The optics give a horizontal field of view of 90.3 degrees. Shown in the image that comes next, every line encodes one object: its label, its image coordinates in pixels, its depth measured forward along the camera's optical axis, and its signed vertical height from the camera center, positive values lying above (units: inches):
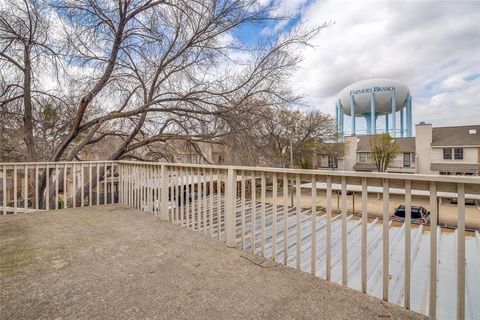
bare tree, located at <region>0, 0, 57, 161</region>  201.2 +100.8
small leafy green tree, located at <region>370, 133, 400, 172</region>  774.5 +30.8
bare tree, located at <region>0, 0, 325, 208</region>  208.8 +93.6
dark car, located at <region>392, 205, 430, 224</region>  379.7 -88.1
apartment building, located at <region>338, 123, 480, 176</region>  698.8 +20.8
